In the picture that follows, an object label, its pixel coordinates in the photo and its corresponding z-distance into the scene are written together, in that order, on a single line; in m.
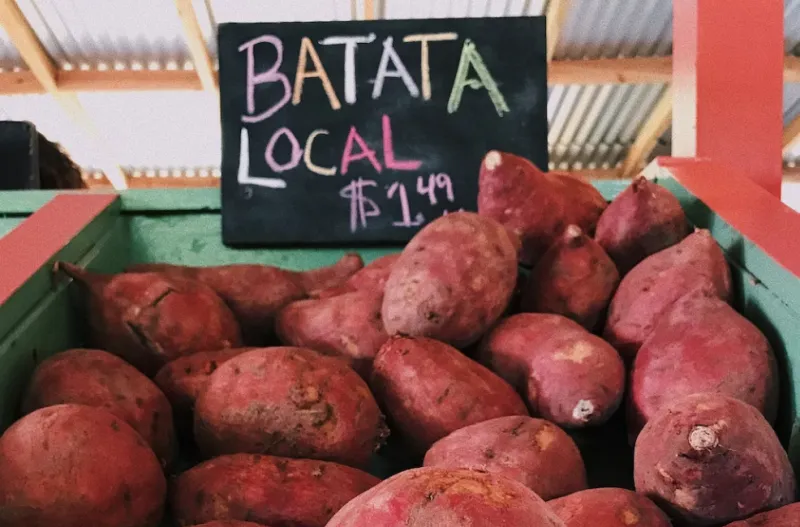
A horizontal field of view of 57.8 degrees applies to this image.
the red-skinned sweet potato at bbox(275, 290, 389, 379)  0.88
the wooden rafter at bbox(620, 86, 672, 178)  4.80
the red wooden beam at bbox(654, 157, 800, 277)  0.81
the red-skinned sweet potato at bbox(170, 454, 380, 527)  0.63
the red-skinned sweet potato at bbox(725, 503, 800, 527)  0.54
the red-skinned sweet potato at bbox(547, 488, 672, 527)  0.55
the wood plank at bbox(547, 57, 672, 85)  4.21
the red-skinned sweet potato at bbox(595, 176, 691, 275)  0.92
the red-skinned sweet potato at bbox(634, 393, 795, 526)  0.55
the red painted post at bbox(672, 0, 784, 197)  1.18
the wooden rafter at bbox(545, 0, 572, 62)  3.64
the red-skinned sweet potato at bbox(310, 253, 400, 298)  0.96
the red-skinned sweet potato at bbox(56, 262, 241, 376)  0.86
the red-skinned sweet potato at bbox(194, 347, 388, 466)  0.72
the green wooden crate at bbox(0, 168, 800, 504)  0.75
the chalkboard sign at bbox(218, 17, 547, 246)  1.13
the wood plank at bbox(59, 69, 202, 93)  4.31
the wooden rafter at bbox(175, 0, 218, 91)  3.56
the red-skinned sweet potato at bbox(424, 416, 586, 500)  0.63
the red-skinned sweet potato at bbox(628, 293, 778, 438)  0.70
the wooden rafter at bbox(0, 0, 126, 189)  3.72
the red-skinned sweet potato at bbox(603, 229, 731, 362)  0.83
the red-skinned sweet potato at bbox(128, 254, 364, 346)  0.98
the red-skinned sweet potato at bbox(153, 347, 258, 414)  0.80
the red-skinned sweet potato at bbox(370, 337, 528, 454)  0.74
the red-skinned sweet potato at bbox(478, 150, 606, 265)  0.97
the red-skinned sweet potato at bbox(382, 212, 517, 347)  0.83
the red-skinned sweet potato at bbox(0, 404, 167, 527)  0.57
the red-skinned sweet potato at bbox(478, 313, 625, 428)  0.75
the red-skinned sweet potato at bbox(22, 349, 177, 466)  0.72
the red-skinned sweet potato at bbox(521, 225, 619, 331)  0.89
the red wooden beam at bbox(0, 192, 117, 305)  0.83
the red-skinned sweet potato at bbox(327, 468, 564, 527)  0.36
